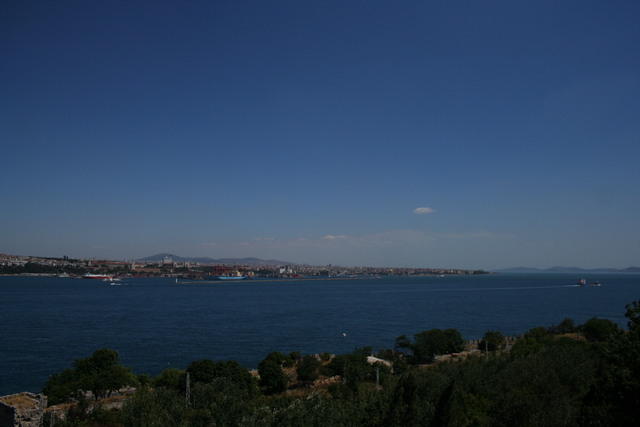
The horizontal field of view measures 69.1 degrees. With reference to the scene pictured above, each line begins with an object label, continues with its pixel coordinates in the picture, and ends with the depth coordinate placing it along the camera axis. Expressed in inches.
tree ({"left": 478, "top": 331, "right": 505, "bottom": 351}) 1249.0
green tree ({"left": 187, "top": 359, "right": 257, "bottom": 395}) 785.6
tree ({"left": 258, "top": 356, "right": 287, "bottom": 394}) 855.1
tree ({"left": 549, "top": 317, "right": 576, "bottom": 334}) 1483.9
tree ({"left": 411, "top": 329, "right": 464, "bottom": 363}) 1146.0
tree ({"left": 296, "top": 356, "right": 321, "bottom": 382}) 919.7
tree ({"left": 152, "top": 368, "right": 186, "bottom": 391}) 792.3
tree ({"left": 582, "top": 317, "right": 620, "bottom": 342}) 1272.1
